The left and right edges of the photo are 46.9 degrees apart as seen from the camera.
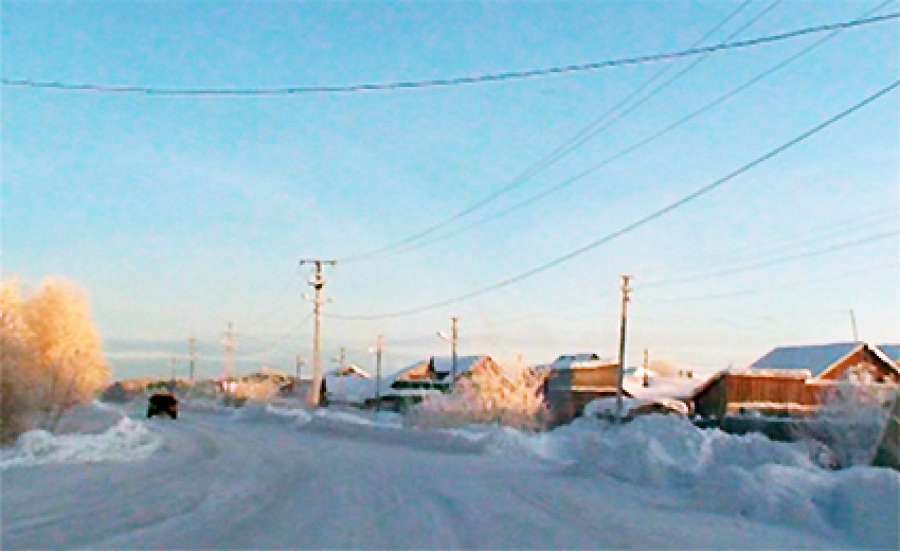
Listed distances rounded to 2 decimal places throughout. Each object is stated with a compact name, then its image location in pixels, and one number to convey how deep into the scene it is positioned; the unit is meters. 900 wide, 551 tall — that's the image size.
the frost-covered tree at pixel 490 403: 48.97
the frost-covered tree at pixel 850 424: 25.28
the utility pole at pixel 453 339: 82.81
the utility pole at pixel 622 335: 54.53
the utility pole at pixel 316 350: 70.88
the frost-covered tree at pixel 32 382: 26.66
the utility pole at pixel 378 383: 95.54
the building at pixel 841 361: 63.51
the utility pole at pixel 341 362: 139.50
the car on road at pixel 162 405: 64.56
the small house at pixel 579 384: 74.19
